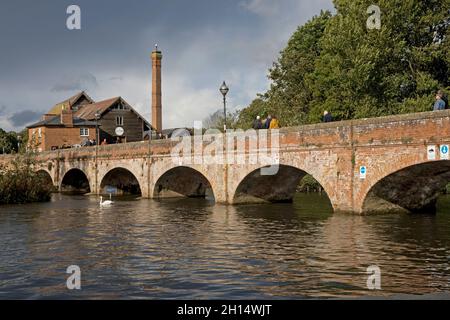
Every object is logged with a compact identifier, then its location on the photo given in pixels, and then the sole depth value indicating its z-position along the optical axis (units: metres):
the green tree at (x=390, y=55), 34.47
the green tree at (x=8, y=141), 85.25
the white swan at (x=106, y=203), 28.78
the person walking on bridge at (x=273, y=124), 25.17
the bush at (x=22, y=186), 30.45
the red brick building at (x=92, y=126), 62.41
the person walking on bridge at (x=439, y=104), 18.83
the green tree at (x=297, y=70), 48.00
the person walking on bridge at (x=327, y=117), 23.77
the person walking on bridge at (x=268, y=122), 26.56
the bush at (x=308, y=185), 38.69
